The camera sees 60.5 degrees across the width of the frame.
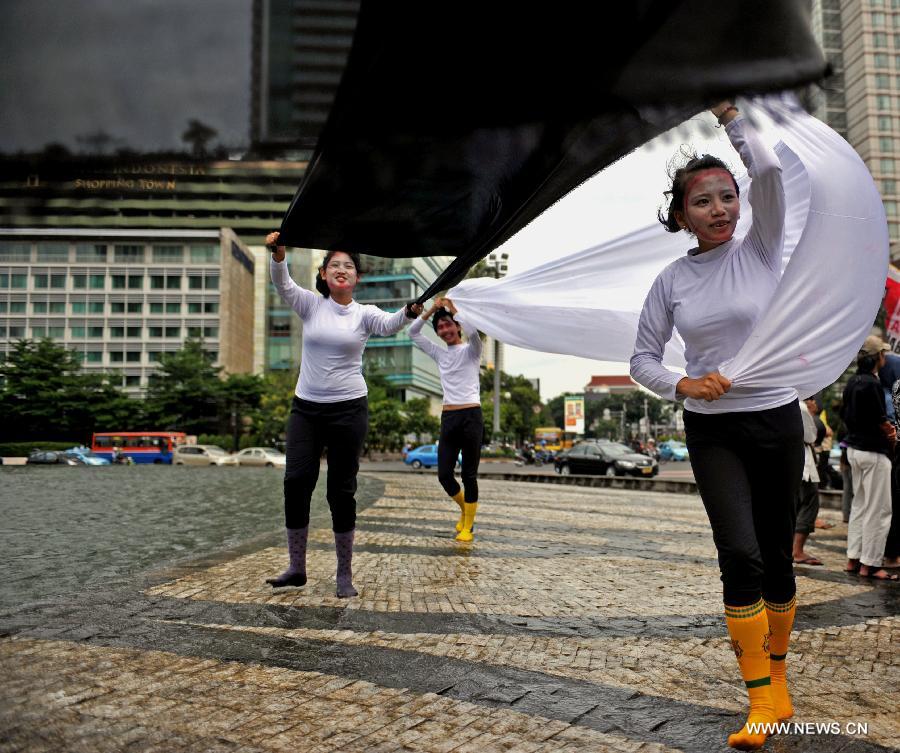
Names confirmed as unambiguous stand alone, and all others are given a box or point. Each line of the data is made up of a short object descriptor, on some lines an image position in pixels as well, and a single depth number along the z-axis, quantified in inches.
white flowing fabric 105.3
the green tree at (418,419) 2411.4
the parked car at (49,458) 1759.4
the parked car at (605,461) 1154.7
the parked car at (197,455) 1892.2
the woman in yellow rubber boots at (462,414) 290.7
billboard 2736.2
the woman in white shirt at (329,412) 187.6
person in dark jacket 230.7
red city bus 2164.1
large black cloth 92.0
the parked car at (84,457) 1781.0
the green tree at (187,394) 2613.2
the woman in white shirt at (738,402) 104.7
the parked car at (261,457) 1688.0
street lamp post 1845.5
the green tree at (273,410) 2385.6
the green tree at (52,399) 2395.4
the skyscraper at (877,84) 3629.4
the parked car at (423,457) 1657.2
